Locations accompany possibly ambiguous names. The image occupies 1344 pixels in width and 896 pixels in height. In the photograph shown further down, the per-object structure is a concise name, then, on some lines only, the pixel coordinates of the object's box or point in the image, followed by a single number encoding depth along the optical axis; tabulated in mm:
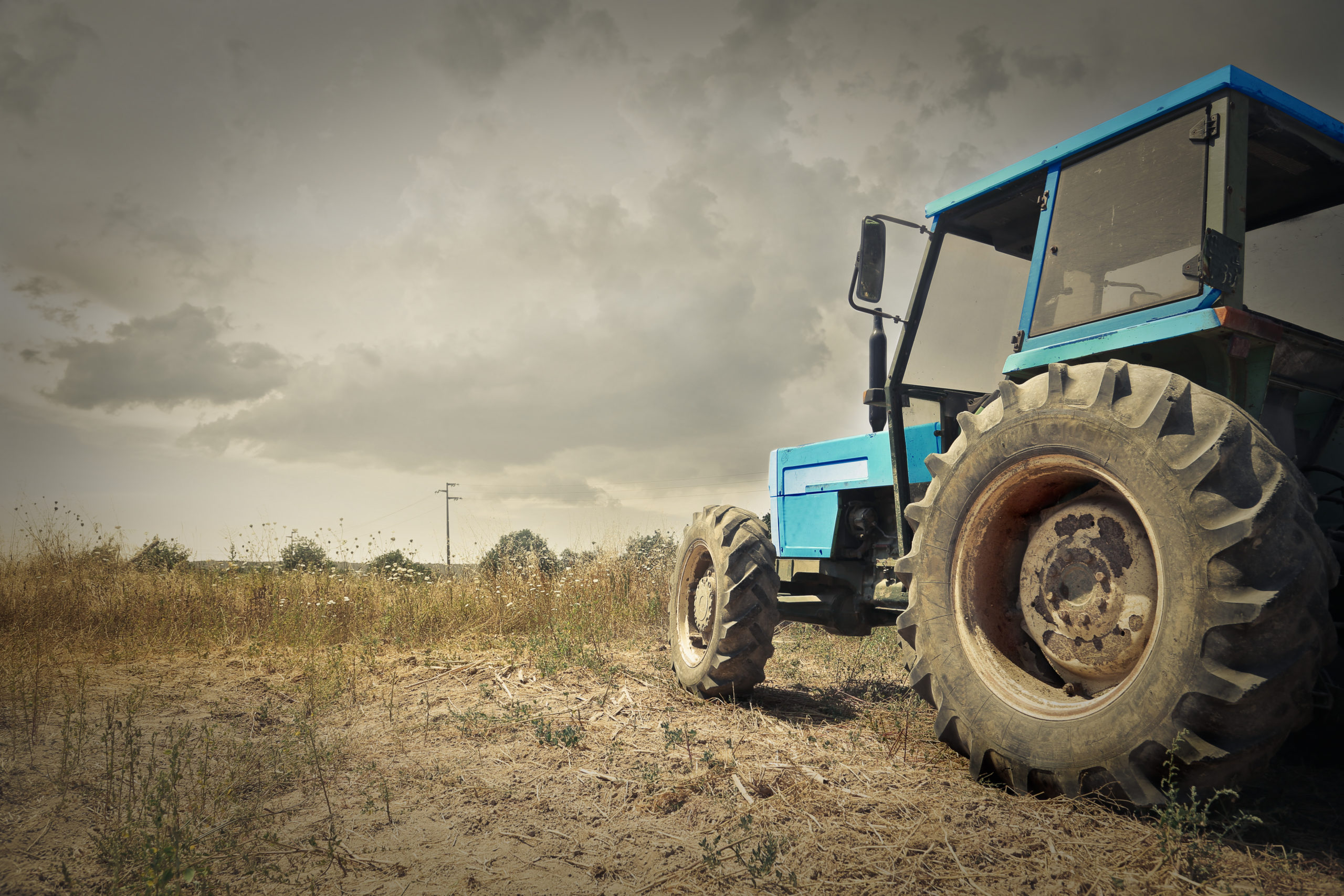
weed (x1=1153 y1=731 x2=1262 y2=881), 2154
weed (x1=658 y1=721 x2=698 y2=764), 3852
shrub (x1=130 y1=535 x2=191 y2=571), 11836
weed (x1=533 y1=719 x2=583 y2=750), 3994
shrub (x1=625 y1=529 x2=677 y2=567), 11516
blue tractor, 2193
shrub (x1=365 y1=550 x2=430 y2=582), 10516
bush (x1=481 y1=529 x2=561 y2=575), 10781
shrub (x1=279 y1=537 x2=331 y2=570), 11109
